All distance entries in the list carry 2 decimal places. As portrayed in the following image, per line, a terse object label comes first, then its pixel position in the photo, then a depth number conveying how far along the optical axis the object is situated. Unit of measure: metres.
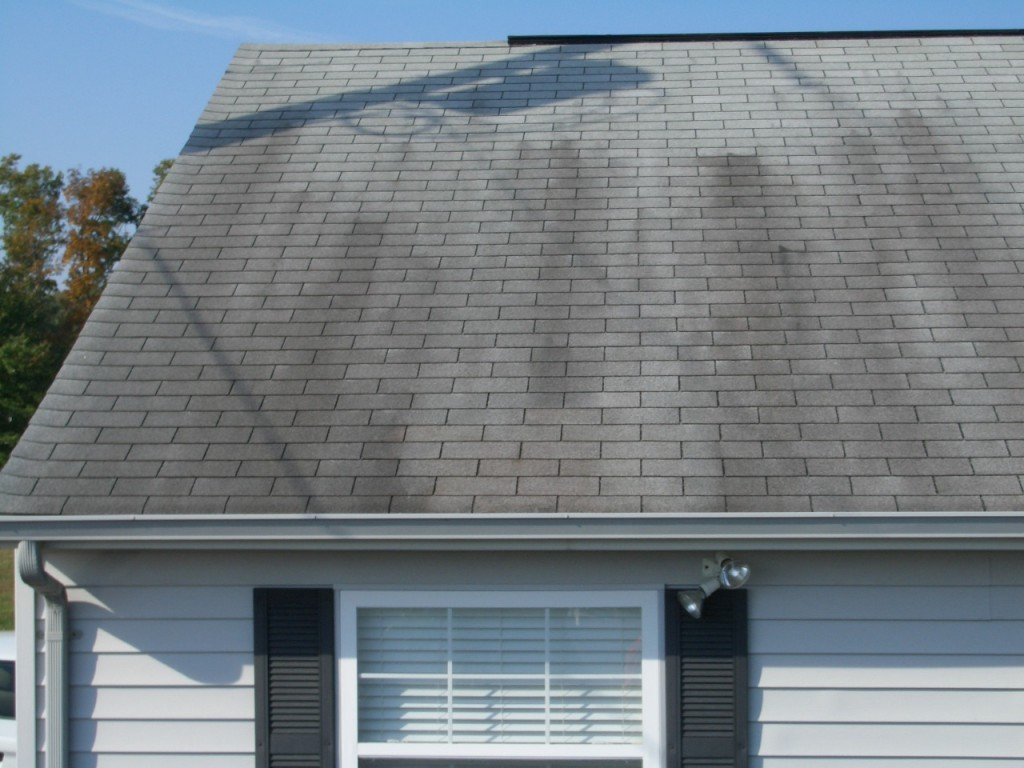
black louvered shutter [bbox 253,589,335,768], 5.08
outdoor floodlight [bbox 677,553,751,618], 4.73
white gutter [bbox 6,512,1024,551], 4.63
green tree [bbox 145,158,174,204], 35.98
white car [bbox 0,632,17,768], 7.31
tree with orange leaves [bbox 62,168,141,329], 32.19
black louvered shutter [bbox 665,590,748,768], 4.98
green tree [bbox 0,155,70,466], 25.03
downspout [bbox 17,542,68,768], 5.07
